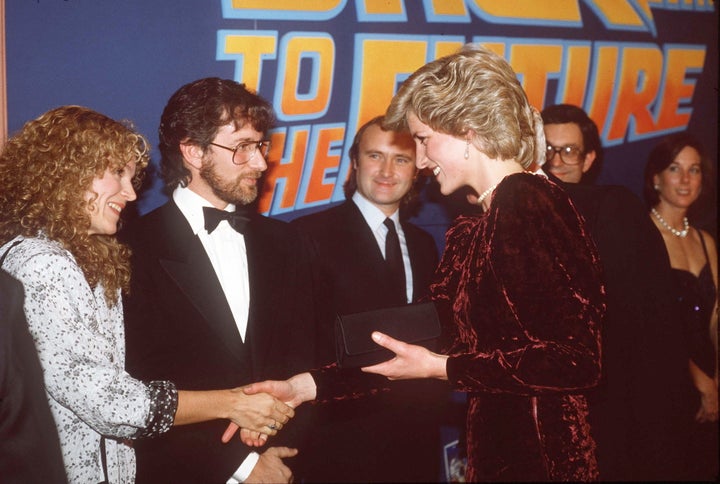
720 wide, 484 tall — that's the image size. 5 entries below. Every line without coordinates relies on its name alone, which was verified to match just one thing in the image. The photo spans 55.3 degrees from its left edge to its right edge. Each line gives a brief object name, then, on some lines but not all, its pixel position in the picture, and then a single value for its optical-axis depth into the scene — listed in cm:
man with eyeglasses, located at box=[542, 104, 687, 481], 242
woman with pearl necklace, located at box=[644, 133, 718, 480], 400
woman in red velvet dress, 186
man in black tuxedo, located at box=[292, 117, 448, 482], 320
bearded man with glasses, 251
